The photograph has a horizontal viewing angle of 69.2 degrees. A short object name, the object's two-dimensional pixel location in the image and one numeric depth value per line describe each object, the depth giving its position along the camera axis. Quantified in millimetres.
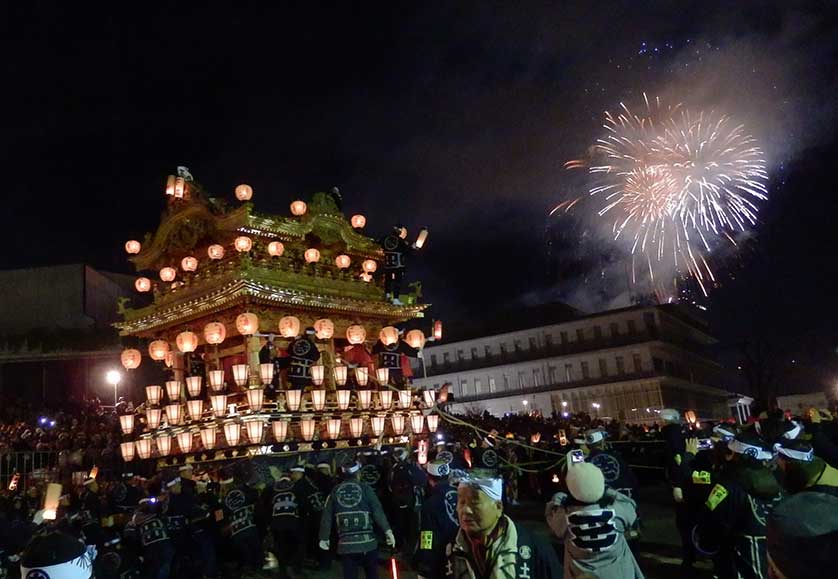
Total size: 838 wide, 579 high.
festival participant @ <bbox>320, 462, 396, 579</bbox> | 6969
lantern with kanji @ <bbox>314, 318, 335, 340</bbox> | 17641
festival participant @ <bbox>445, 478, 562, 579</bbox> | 3680
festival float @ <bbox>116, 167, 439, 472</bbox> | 15805
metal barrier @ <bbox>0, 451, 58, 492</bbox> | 15859
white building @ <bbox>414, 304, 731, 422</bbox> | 42625
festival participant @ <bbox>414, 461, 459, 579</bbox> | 4961
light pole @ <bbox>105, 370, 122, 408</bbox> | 21453
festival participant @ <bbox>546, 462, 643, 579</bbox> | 3874
